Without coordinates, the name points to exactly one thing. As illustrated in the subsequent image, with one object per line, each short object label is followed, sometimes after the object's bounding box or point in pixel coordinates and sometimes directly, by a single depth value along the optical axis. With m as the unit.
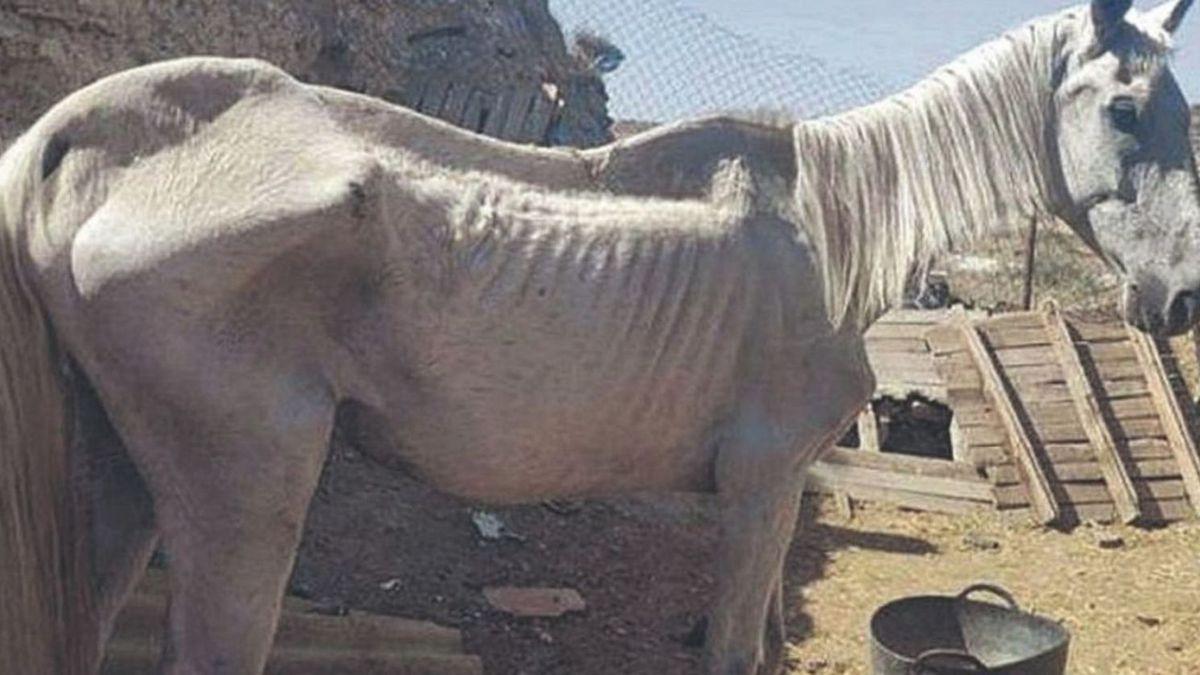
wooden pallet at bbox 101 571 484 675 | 2.80
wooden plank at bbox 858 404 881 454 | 6.86
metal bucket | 3.16
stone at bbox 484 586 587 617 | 3.96
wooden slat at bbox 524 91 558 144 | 6.53
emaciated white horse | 1.87
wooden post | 7.43
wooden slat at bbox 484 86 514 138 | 6.32
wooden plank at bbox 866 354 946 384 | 6.93
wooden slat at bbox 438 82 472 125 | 6.32
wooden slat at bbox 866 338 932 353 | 7.04
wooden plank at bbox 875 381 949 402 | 6.86
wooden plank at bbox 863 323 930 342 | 7.09
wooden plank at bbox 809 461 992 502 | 6.36
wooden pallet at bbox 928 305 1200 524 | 6.21
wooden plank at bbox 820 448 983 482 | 6.45
